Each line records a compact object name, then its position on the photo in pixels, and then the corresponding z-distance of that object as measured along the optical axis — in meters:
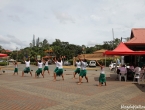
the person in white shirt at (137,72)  9.25
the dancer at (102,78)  7.84
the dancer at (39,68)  10.62
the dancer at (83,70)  8.40
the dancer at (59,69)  9.24
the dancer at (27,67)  11.29
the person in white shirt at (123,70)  9.89
